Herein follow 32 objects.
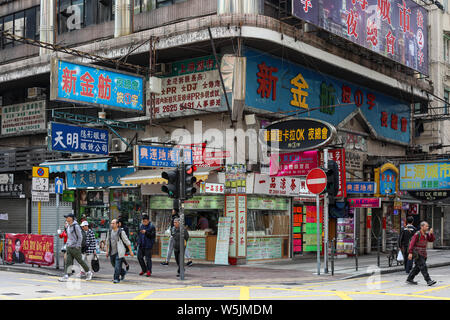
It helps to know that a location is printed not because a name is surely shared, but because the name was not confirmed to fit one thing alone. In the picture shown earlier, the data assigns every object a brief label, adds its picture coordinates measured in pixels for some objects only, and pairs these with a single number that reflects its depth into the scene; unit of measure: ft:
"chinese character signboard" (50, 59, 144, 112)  58.49
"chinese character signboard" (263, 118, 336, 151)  65.26
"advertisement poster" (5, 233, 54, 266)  62.03
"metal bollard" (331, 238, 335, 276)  57.82
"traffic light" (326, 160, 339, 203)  57.93
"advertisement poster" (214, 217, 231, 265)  69.00
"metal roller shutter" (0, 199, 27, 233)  98.68
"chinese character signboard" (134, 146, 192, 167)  66.59
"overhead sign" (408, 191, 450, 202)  87.15
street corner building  69.05
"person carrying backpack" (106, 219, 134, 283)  50.77
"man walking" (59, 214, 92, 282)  52.42
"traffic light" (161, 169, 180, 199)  54.39
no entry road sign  57.36
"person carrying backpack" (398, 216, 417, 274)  62.80
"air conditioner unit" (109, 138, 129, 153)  81.05
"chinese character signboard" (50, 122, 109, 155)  67.65
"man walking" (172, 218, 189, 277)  59.75
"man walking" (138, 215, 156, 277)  56.18
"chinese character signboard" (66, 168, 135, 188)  80.33
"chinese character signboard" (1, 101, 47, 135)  92.43
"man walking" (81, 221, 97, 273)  57.47
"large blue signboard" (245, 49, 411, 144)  73.05
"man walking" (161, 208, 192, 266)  66.95
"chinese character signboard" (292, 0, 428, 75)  76.54
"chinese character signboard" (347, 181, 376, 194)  80.28
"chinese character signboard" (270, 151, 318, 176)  69.05
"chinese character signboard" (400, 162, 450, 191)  83.10
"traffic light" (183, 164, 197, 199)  54.49
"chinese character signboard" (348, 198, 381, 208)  77.38
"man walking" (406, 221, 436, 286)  50.44
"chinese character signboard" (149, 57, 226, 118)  71.92
